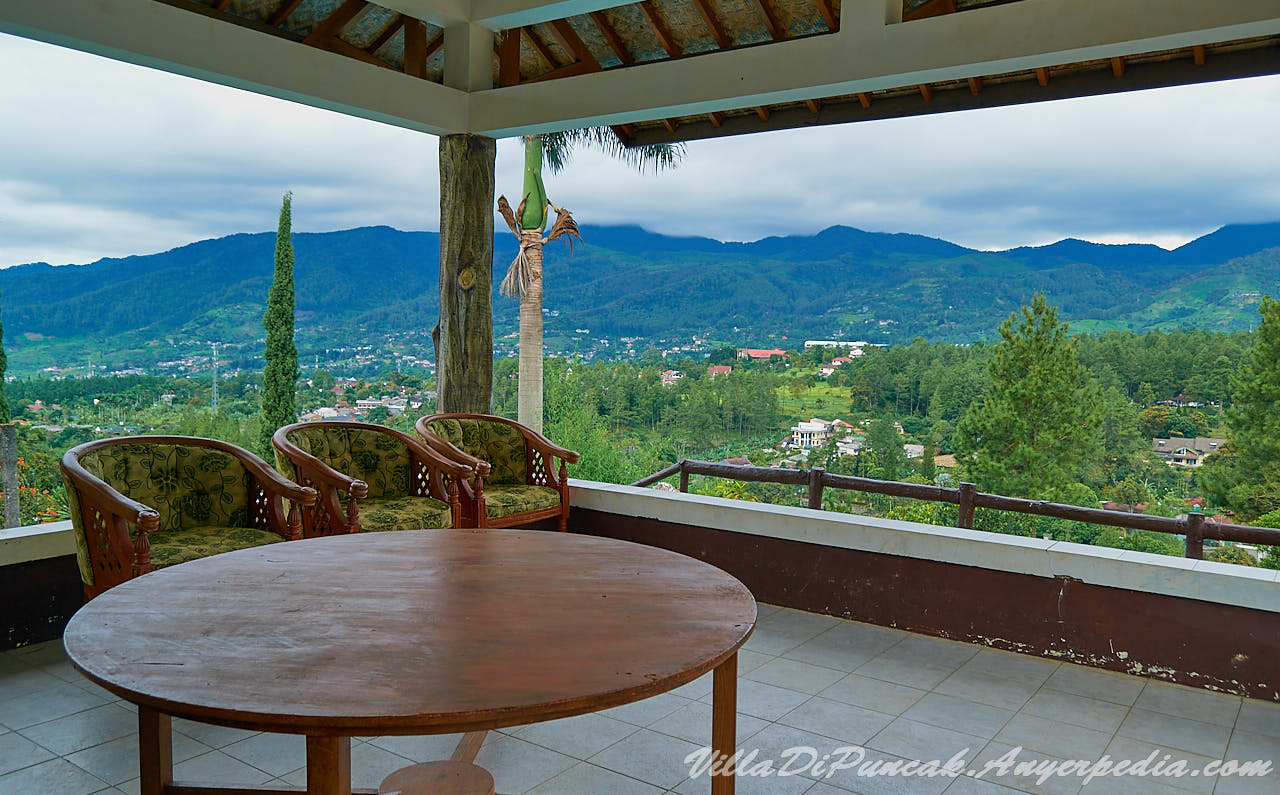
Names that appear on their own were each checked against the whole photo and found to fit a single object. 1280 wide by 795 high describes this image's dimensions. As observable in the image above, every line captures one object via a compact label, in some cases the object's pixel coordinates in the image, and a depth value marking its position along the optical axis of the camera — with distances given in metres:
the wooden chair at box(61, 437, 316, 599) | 2.74
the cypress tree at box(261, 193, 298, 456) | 10.78
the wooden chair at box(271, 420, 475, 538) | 3.45
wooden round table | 1.33
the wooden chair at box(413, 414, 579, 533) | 4.18
